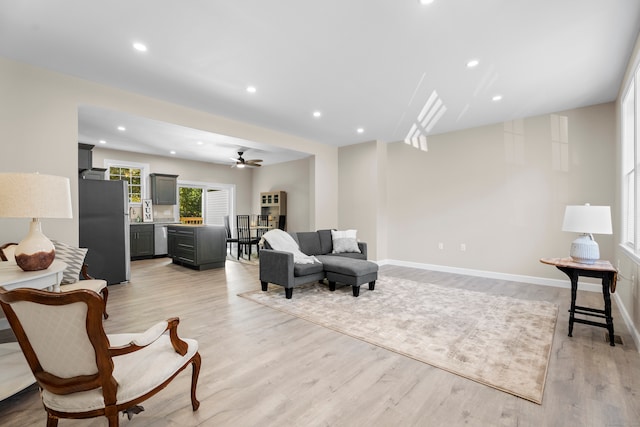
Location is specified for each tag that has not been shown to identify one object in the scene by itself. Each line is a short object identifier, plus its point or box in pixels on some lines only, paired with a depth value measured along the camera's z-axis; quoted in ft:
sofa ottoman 13.03
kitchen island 19.36
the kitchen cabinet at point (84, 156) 15.92
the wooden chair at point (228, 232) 24.62
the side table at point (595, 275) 8.50
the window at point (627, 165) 10.61
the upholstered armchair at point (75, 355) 3.79
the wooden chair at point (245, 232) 23.58
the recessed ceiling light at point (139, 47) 9.46
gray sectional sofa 12.87
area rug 7.20
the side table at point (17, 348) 5.48
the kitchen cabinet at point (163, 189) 24.93
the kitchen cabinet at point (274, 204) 28.43
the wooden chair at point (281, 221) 28.19
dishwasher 24.40
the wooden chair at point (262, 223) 26.23
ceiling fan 23.31
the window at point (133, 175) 23.89
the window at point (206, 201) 28.89
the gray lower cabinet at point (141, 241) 23.15
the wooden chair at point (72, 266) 9.37
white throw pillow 16.55
